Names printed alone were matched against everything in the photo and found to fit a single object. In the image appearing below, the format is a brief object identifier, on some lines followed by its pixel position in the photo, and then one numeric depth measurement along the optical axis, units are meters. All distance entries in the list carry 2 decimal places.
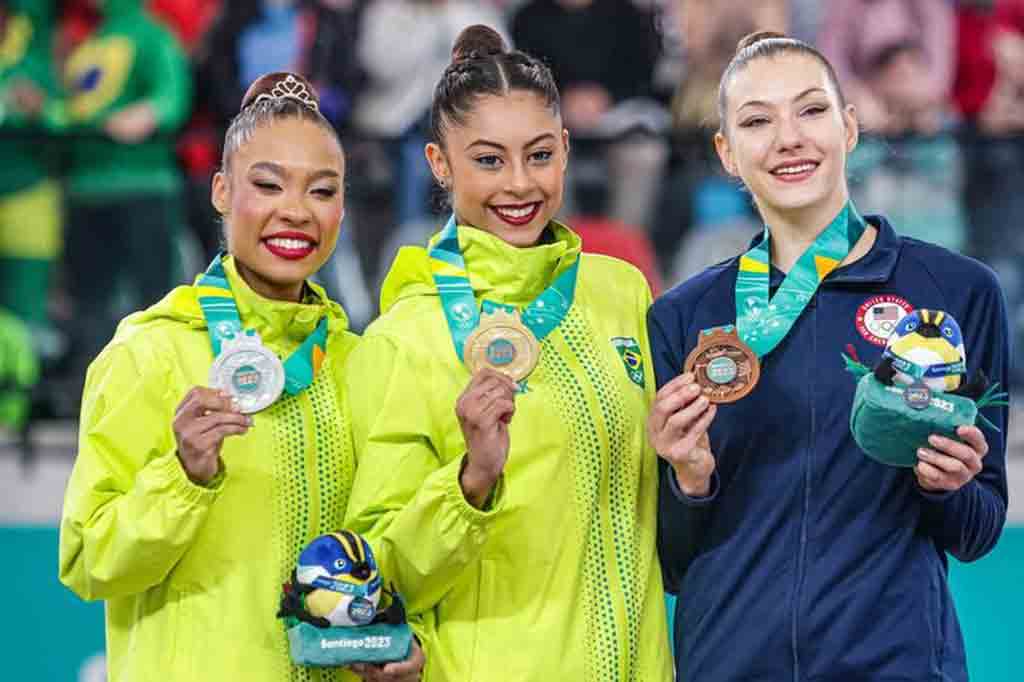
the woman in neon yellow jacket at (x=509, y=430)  7.18
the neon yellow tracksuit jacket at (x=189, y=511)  7.15
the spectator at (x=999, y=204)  14.10
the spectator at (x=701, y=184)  13.77
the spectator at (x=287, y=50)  15.20
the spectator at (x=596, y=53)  14.78
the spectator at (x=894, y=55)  15.13
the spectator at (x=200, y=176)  14.02
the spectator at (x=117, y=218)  13.95
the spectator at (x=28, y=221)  14.05
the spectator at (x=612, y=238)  13.91
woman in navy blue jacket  7.10
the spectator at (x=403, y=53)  15.30
